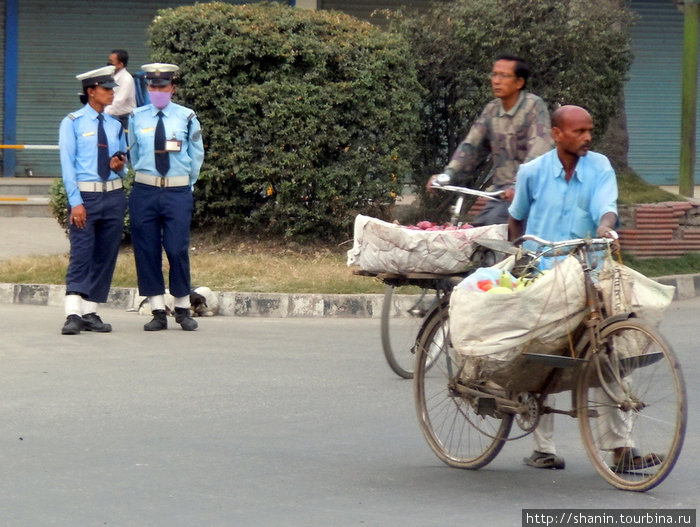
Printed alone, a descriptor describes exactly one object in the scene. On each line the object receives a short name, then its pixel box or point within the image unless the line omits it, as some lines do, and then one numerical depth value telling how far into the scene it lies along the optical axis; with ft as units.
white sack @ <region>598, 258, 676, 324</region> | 32.76
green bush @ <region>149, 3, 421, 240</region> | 79.46
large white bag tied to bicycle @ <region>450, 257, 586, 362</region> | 32.01
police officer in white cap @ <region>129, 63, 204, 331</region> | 61.00
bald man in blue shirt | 35.37
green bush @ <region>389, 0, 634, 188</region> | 83.25
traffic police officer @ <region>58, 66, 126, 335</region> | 60.03
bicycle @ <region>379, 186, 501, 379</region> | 45.37
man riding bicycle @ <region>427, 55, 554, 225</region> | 46.65
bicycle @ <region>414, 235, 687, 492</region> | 31.60
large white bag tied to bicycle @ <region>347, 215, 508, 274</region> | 38.34
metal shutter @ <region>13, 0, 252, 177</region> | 138.92
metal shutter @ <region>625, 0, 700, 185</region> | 148.05
